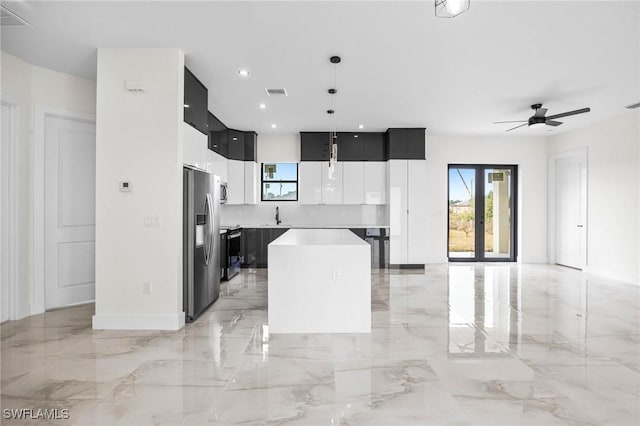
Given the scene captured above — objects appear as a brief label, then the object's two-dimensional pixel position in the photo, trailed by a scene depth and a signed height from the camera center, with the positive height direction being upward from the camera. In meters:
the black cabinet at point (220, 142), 5.97 +1.28
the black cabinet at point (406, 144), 6.86 +1.35
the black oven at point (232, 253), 5.76 -0.67
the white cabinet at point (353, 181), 7.16 +0.67
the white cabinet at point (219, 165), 5.87 +0.87
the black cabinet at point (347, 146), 7.16 +1.37
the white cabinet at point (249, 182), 7.07 +0.64
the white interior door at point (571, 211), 6.81 +0.07
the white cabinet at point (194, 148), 3.68 +0.74
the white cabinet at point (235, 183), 7.01 +0.62
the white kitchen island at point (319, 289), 3.31 -0.70
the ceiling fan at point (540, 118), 5.20 +1.42
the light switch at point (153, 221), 3.49 -0.07
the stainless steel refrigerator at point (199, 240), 3.66 -0.28
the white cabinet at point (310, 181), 7.17 +0.67
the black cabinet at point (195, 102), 3.80 +1.28
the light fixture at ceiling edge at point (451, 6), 1.60 +0.95
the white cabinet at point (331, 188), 7.17 +0.53
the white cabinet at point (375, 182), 7.16 +0.65
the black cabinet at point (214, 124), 5.82 +1.55
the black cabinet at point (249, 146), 7.14 +1.36
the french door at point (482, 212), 7.72 +0.05
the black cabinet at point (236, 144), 7.01 +1.39
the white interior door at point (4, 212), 3.70 +0.02
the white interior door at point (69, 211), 4.12 +0.04
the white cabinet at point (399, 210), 6.84 +0.08
